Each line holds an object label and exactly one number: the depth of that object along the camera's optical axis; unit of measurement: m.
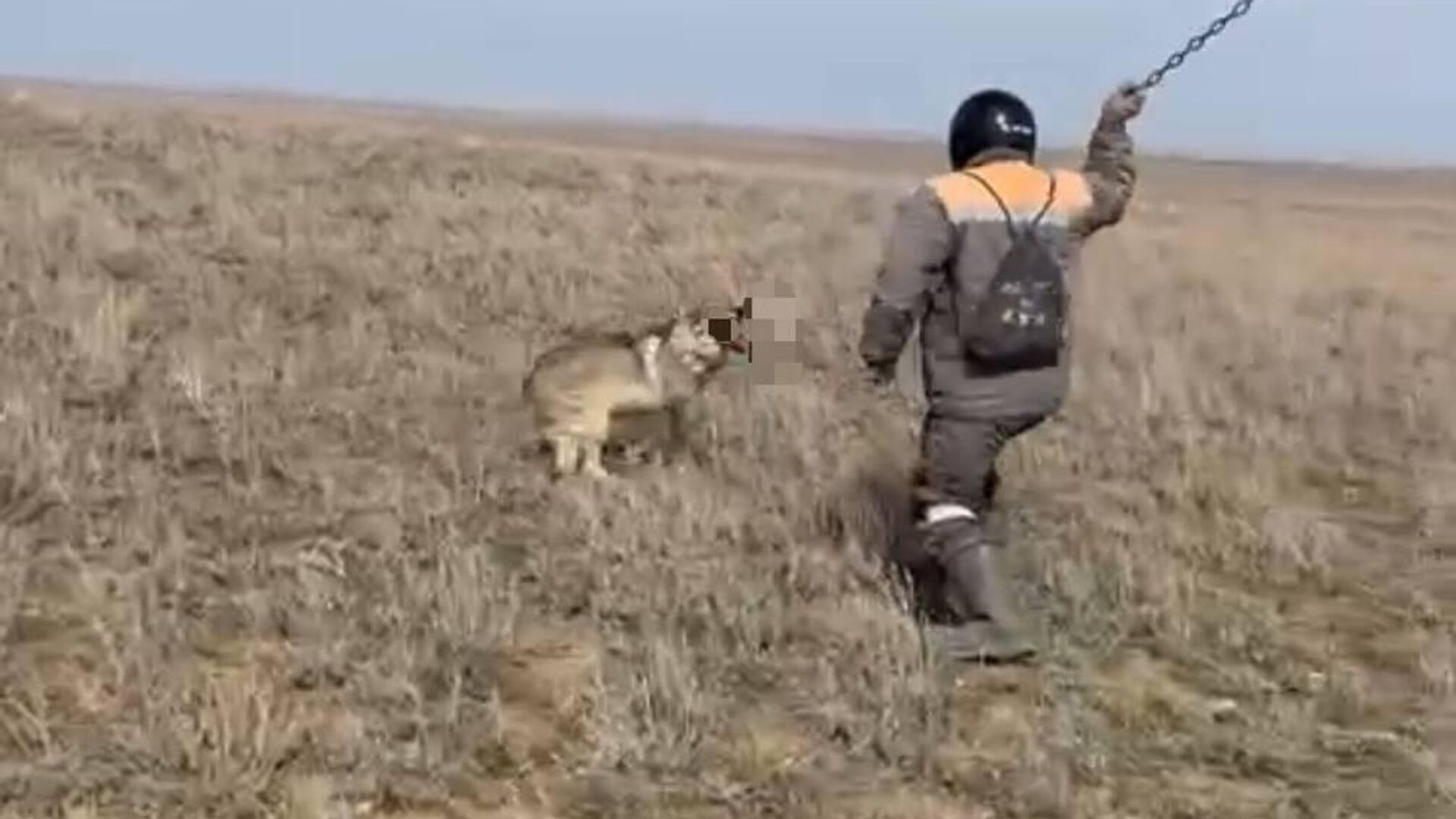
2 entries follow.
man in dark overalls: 6.73
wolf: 8.99
